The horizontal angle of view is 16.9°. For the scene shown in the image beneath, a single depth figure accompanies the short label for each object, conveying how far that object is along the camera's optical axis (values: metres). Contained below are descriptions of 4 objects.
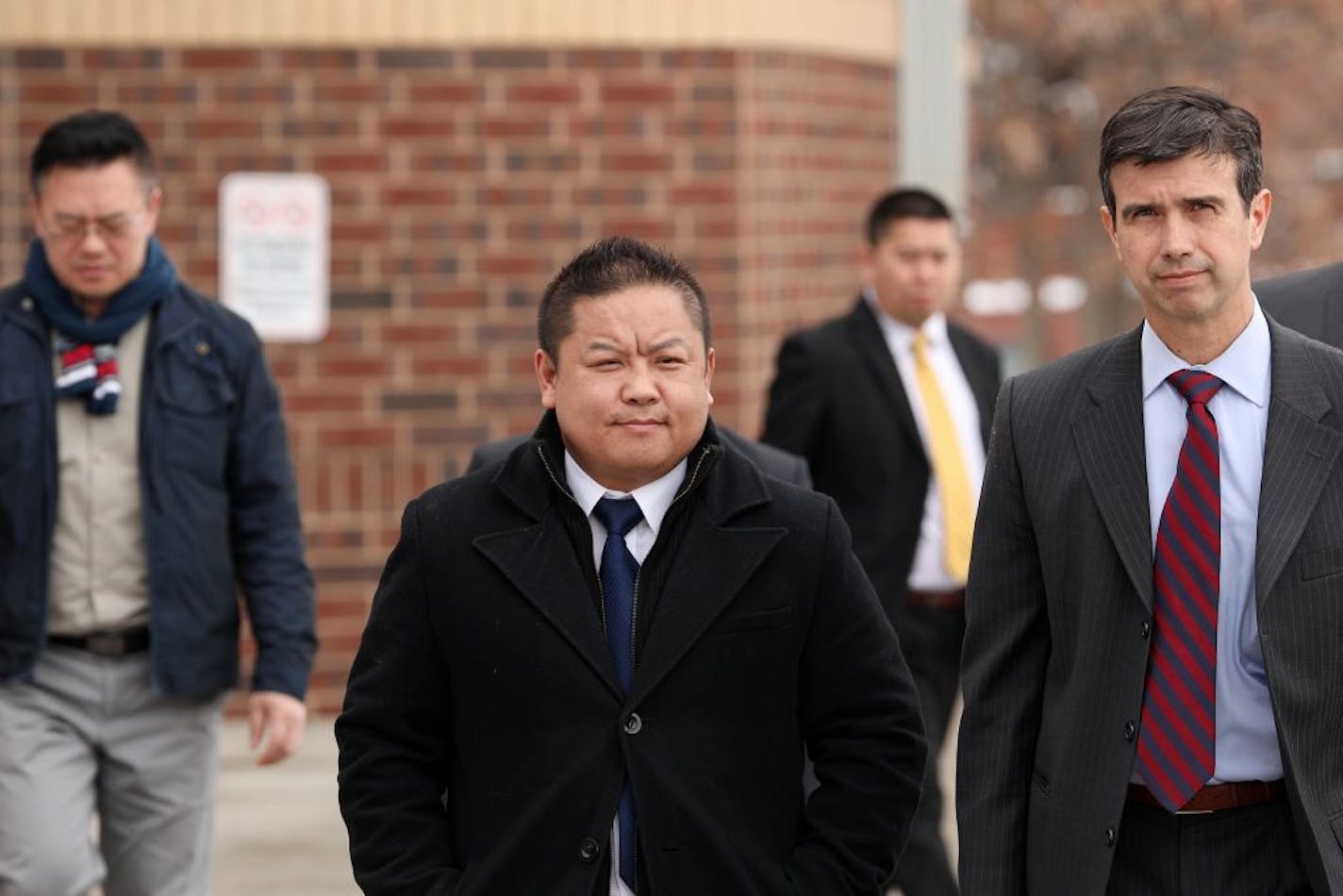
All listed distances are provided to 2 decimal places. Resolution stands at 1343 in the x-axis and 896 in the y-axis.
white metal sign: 16.76
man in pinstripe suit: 7.08
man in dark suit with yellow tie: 12.44
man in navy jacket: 9.89
